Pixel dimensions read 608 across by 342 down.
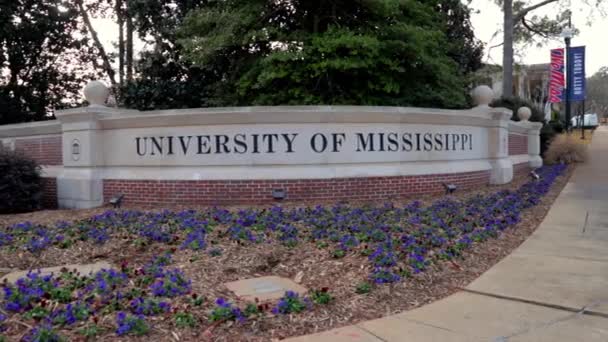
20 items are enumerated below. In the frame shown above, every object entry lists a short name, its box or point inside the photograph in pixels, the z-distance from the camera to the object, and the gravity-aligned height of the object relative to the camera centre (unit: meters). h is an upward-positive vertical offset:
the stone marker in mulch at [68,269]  4.34 -1.18
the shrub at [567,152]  16.64 -0.65
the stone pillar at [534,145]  15.24 -0.37
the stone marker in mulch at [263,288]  3.94 -1.23
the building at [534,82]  44.29 +4.95
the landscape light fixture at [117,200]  7.95 -0.99
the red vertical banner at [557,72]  25.09 +2.98
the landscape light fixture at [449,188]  8.66 -0.93
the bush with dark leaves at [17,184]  8.24 -0.77
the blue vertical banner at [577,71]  22.59 +2.73
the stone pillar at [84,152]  8.21 -0.25
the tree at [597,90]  81.81 +6.75
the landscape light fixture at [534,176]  11.99 -1.03
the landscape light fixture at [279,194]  7.56 -0.87
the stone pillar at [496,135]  10.44 -0.04
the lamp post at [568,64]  20.87 +2.91
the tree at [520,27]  20.78 +5.05
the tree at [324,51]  10.42 +1.77
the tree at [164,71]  14.16 +1.85
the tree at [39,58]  18.70 +3.12
